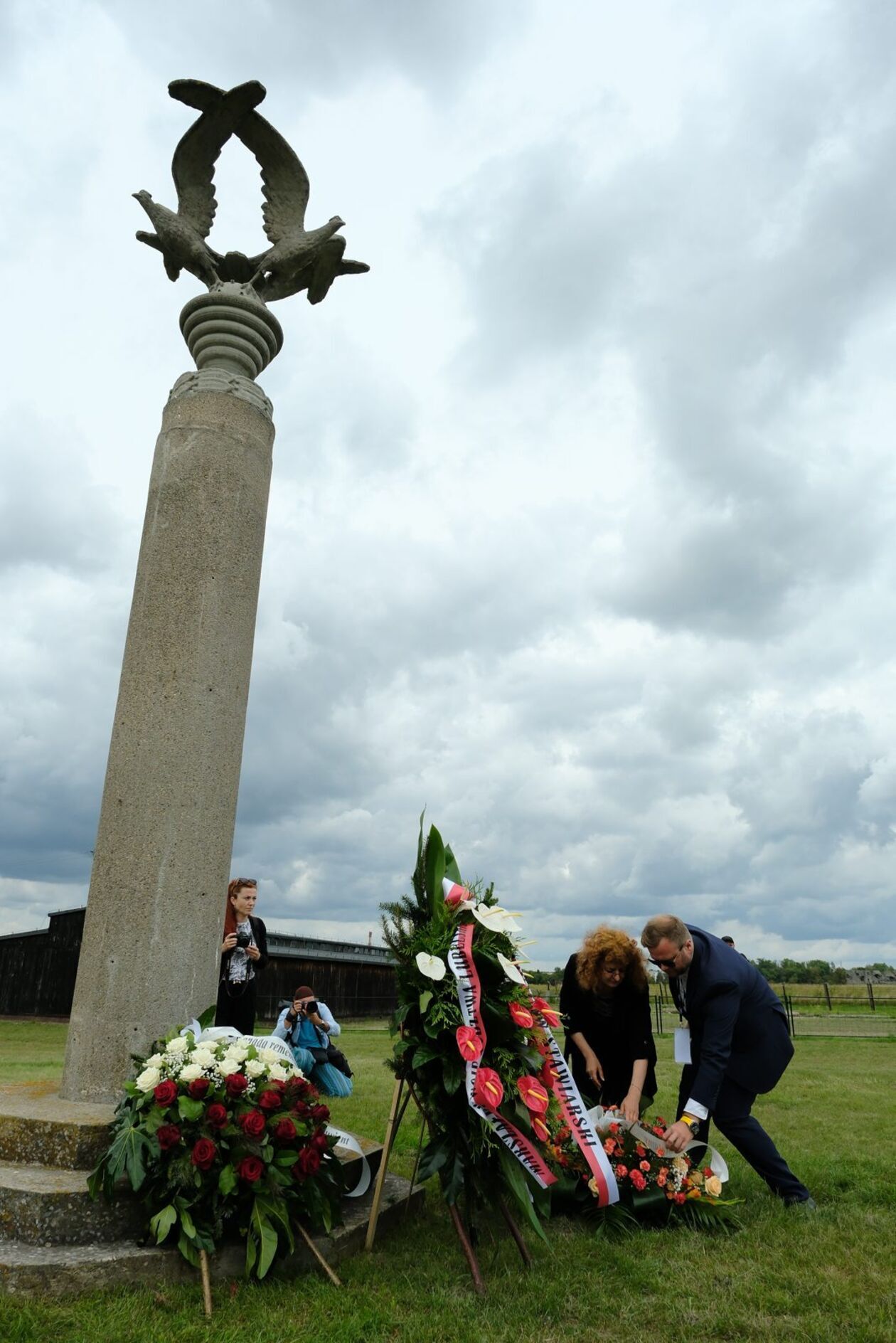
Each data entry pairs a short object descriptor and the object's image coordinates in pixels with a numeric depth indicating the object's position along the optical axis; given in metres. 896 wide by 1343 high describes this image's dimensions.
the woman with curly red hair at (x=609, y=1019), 5.29
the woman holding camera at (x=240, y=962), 5.55
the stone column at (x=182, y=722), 4.71
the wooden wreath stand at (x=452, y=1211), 3.72
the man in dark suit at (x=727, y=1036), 4.79
